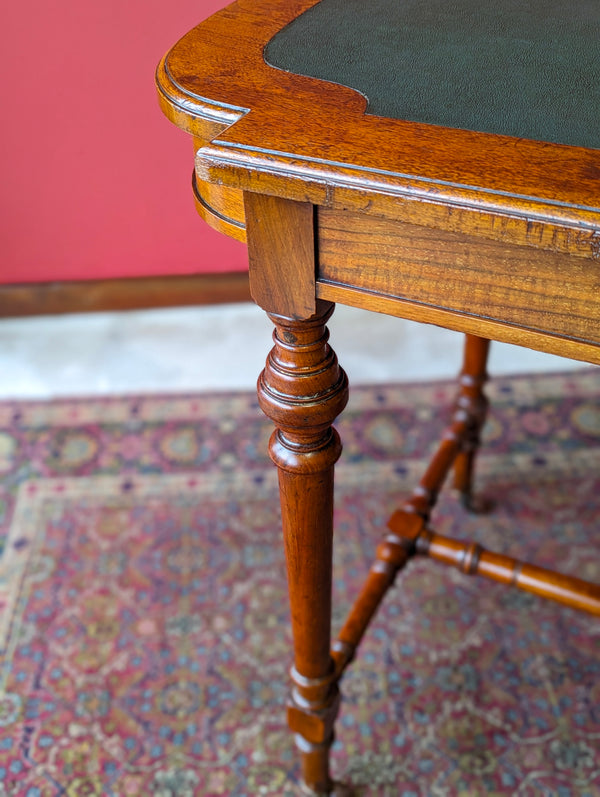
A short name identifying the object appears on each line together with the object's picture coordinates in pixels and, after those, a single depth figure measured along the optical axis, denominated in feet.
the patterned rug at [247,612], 3.42
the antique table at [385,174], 1.58
